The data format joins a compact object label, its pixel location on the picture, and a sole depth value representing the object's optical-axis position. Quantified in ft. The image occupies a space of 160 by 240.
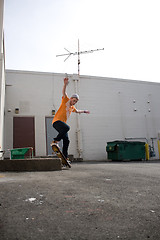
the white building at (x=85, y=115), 42.45
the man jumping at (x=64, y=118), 15.46
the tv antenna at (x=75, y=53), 55.17
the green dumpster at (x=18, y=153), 25.29
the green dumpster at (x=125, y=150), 40.09
